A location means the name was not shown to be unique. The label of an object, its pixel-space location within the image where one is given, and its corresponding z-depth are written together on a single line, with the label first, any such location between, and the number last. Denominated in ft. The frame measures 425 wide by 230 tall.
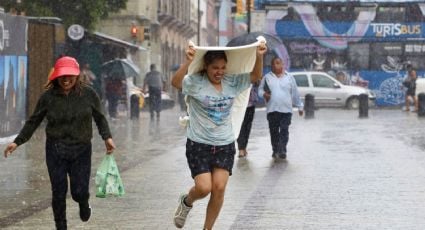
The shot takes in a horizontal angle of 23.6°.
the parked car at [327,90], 125.59
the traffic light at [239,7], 125.82
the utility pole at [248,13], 118.32
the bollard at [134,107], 102.67
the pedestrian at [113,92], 102.27
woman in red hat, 25.88
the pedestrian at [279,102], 51.72
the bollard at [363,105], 105.66
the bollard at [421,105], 109.91
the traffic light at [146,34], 139.03
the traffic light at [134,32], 135.48
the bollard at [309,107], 107.96
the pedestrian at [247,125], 52.75
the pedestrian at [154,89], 103.24
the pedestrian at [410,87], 120.66
